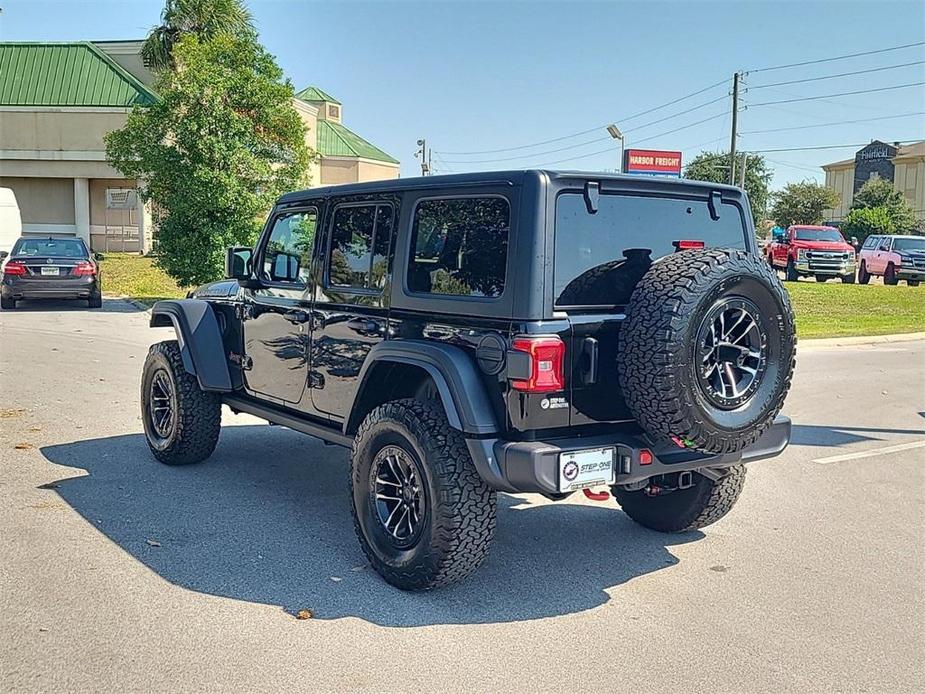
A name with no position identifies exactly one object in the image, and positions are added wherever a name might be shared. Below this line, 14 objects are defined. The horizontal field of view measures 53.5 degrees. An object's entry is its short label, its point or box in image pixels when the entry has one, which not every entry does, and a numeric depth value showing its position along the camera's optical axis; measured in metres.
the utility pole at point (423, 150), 68.06
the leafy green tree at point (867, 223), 53.00
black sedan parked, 17.92
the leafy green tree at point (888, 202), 57.81
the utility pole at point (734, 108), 41.55
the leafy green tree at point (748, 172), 58.21
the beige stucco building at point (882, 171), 75.19
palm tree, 28.80
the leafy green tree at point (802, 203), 65.62
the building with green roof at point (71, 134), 33.44
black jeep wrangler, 4.18
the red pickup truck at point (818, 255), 29.36
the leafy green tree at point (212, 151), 17.55
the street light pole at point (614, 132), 24.69
